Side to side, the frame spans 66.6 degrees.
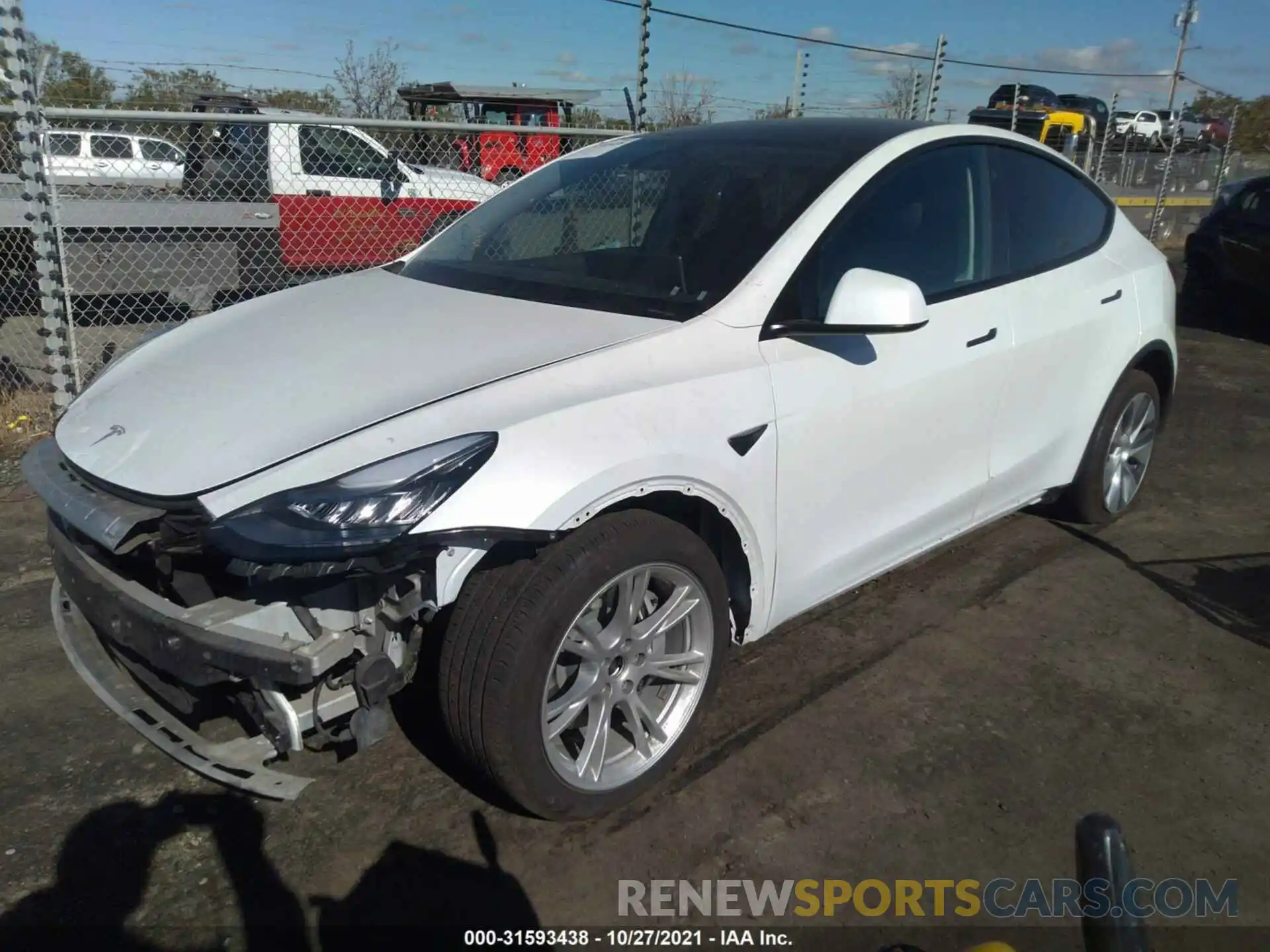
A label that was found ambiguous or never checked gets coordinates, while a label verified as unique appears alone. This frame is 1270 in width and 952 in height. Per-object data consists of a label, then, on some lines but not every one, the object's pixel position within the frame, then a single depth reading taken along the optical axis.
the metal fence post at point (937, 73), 8.19
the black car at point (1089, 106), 28.06
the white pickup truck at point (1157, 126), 25.94
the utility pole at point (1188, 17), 40.00
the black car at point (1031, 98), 23.86
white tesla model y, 2.14
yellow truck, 16.03
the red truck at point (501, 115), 11.02
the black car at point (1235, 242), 9.14
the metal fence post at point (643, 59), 6.41
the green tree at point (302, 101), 11.51
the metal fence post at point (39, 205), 4.70
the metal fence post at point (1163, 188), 12.91
